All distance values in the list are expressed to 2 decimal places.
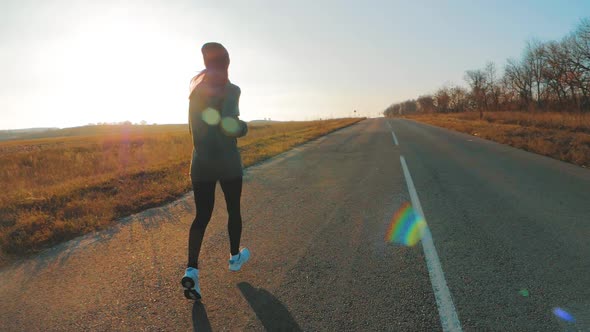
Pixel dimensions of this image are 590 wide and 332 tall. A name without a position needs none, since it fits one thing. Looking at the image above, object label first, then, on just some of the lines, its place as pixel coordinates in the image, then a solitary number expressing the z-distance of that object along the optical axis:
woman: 2.69
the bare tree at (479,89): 66.88
